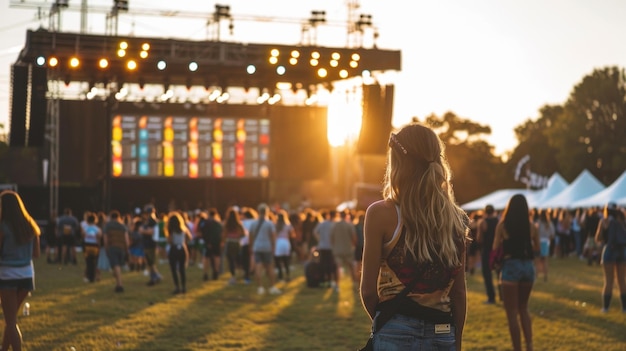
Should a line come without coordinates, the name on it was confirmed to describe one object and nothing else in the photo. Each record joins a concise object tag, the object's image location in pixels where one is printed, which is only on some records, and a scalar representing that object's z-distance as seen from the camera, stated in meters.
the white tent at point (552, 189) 46.50
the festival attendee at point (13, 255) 9.41
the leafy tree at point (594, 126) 80.06
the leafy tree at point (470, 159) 83.25
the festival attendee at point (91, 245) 22.14
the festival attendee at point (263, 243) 19.75
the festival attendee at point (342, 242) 20.88
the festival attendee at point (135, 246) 26.53
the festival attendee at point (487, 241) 17.08
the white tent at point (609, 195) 36.78
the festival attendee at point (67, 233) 29.64
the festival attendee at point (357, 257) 21.66
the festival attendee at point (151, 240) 22.62
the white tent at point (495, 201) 51.56
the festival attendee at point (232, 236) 22.36
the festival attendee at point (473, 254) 25.43
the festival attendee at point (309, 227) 30.81
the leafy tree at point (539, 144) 88.06
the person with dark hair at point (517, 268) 10.48
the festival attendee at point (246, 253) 23.16
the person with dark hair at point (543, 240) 23.61
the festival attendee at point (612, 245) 14.96
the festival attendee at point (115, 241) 20.62
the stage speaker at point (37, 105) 23.83
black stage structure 25.17
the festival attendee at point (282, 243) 22.42
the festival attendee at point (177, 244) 19.09
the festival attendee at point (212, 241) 23.83
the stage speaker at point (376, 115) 26.30
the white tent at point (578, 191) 42.56
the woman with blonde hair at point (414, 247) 4.30
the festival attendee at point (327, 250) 21.42
